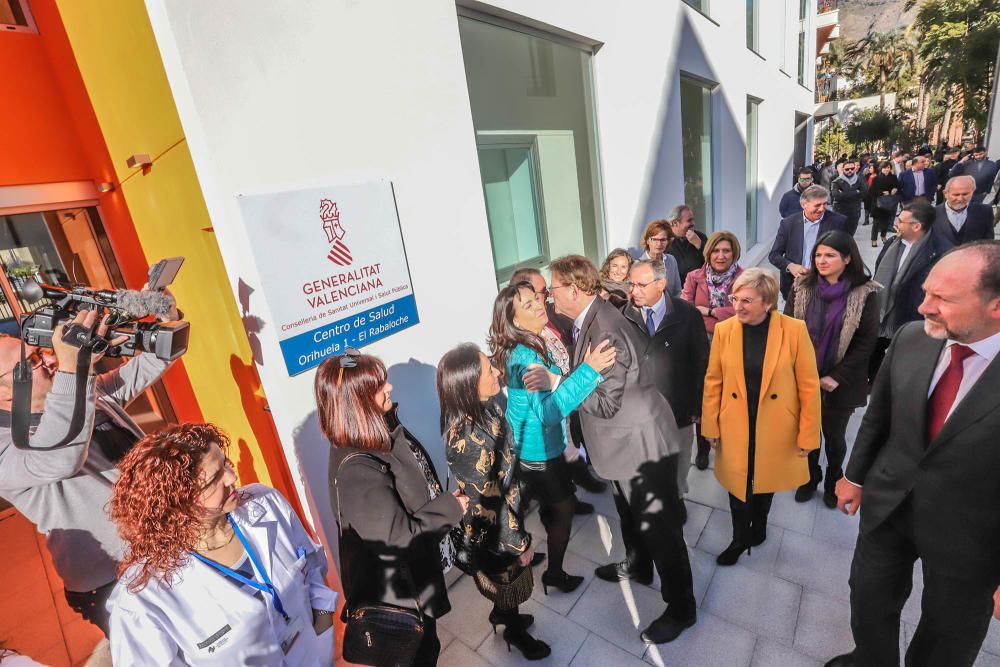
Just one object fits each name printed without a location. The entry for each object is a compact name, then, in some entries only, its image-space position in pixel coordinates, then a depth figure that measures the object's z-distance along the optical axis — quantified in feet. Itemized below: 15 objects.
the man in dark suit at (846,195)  30.68
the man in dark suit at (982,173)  33.55
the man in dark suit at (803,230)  15.35
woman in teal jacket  6.84
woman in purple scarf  9.45
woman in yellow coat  8.08
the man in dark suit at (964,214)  14.71
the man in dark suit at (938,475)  4.85
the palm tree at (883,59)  117.80
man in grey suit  7.20
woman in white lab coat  4.39
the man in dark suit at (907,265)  12.23
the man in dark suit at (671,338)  9.53
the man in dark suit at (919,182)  32.14
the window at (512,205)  12.98
